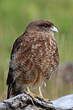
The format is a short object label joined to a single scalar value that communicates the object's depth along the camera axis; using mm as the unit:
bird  17242
